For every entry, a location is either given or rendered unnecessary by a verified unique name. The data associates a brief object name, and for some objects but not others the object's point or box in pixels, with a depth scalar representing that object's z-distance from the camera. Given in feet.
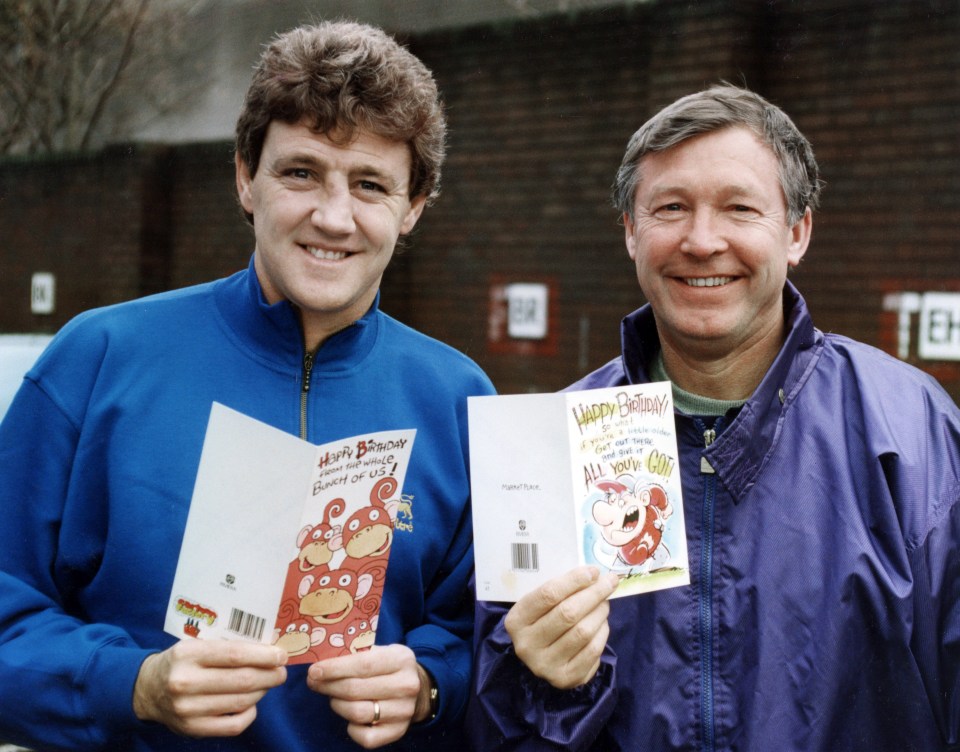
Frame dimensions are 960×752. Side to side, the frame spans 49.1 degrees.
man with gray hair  6.31
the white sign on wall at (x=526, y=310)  25.34
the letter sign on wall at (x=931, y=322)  19.77
